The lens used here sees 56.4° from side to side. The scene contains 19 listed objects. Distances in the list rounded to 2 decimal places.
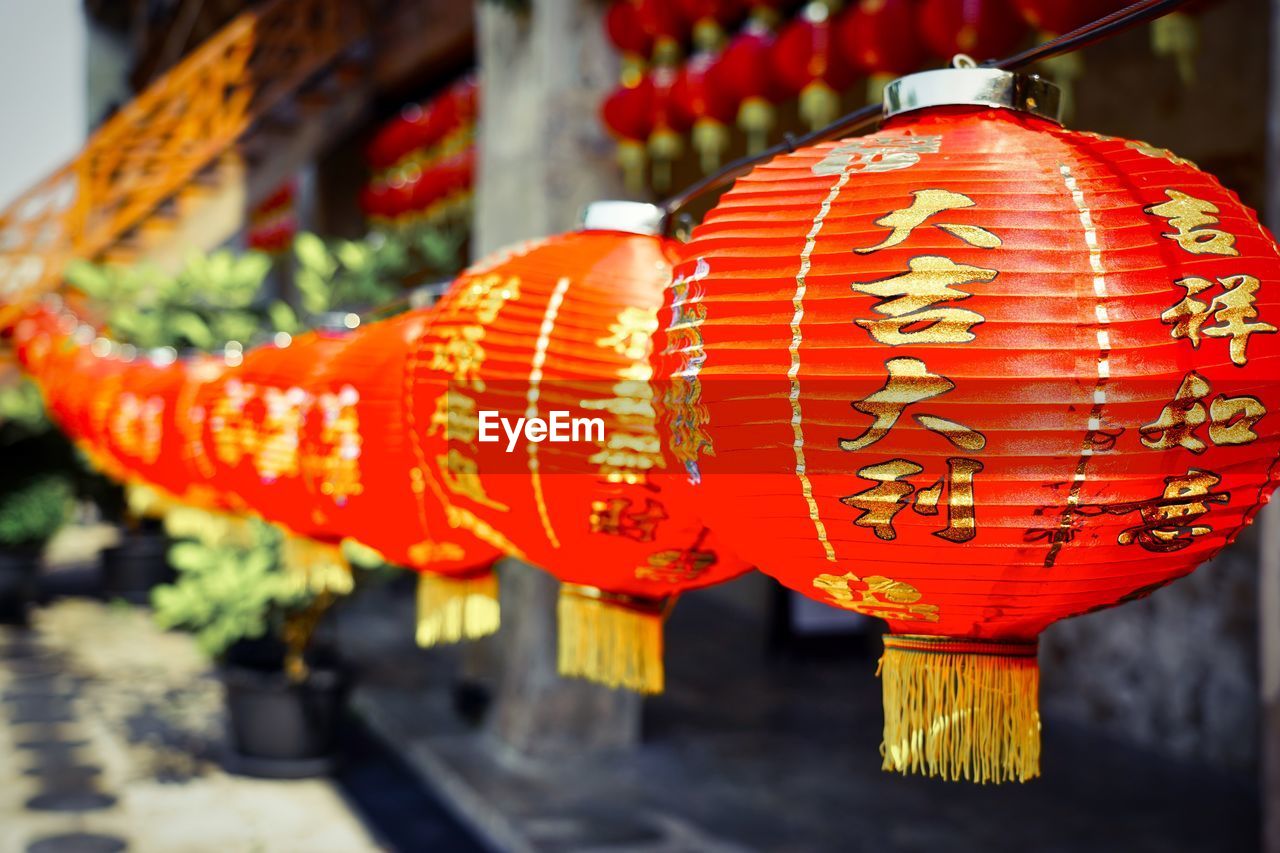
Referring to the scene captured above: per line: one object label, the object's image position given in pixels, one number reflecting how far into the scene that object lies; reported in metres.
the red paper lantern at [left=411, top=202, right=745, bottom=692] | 1.47
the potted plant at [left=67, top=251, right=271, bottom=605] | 5.82
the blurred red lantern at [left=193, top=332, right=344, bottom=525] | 2.46
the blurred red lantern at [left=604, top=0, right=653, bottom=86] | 5.07
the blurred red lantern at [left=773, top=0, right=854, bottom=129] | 4.06
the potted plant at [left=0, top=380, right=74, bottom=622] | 8.87
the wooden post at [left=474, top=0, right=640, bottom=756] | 5.28
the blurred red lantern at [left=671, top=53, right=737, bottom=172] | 4.55
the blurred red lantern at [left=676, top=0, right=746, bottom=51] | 4.61
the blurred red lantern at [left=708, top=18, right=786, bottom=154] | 4.34
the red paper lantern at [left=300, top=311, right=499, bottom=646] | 2.01
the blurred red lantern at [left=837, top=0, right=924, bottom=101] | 3.68
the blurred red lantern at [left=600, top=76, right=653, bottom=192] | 4.95
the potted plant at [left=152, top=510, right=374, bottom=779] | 5.48
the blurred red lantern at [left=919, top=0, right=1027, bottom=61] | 3.36
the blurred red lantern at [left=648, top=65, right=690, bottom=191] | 4.77
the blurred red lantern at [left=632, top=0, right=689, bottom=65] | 4.79
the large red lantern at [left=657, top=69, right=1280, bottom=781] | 0.97
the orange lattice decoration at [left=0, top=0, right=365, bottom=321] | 7.41
